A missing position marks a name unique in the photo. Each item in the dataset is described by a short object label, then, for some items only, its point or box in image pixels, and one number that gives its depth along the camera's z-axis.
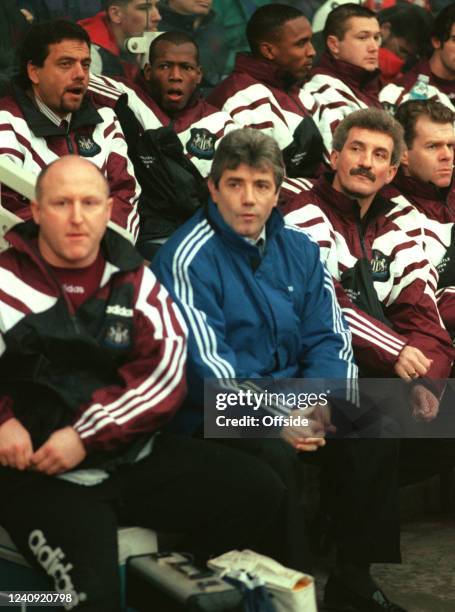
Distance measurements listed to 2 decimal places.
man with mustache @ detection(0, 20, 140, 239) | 4.74
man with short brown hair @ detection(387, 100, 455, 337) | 5.11
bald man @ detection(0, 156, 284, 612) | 3.40
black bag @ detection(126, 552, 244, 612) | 3.17
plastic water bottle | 6.40
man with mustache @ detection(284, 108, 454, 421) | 4.51
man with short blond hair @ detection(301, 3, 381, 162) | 6.02
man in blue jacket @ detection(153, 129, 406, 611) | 3.98
